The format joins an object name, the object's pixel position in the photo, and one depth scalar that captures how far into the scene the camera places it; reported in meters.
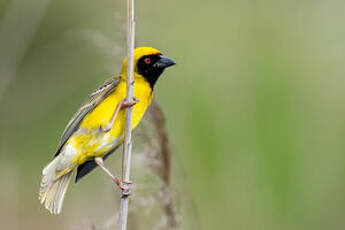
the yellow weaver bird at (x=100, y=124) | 6.43
